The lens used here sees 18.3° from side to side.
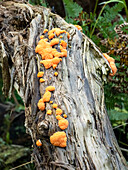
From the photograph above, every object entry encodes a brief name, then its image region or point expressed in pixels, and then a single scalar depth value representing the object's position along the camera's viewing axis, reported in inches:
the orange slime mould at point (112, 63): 39.5
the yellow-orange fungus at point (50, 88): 36.0
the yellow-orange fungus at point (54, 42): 37.9
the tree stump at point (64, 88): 34.3
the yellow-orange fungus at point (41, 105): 35.3
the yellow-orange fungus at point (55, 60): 37.1
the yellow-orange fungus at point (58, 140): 33.9
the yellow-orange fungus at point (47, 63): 37.0
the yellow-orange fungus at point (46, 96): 35.5
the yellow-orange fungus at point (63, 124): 34.5
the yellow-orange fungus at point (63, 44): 38.0
